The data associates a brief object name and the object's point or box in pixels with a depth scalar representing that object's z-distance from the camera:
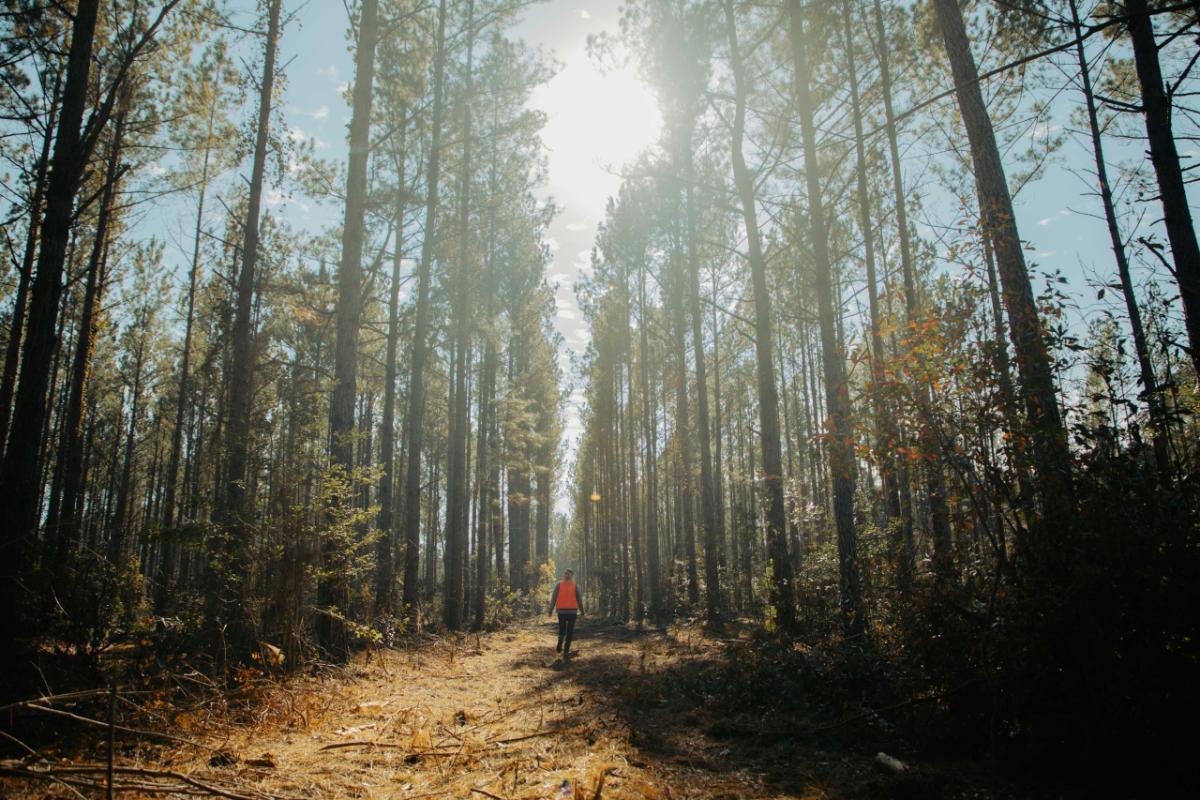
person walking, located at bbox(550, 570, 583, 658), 11.26
